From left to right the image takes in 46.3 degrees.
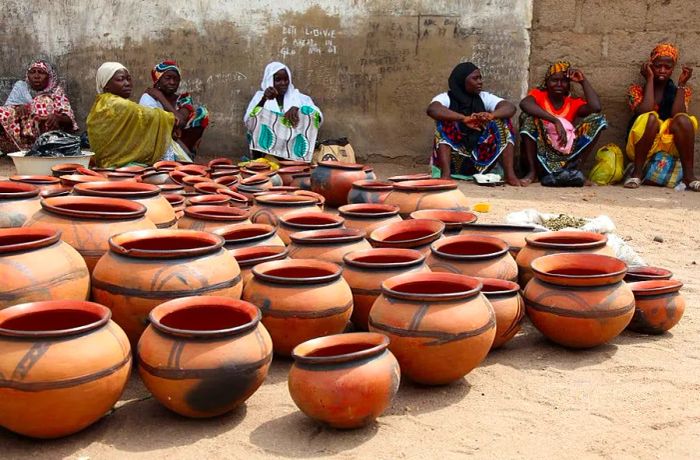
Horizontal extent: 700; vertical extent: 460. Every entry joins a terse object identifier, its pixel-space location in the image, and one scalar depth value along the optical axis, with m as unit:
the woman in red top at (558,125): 8.55
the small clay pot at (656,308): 4.16
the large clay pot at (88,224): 3.73
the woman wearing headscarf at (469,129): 8.49
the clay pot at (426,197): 5.21
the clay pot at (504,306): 3.80
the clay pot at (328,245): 4.08
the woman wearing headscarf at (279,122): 8.97
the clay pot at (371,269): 3.80
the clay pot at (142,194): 4.26
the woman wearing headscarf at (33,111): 9.37
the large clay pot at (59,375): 2.80
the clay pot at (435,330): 3.34
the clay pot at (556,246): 4.26
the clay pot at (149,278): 3.39
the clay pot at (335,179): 6.53
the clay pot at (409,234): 4.34
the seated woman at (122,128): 8.11
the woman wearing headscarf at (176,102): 8.93
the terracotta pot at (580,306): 3.86
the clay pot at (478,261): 4.00
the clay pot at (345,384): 2.96
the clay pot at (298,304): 3.60
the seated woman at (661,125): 8.34
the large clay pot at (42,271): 3.21
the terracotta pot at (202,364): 3.01
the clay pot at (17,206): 4.05
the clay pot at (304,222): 4.53
